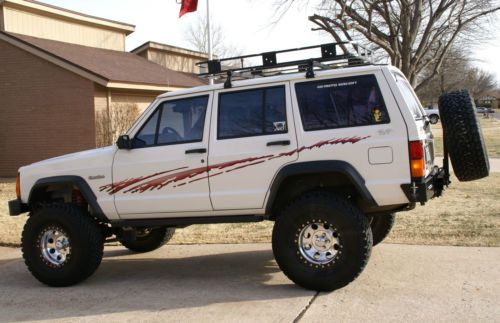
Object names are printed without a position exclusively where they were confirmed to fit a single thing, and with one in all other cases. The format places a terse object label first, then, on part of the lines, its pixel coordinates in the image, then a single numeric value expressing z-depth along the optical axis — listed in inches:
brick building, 655.1
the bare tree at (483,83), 3821.4
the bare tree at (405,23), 580.4
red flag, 738.2
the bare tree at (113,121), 657.0
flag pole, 773.2
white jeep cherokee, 196.7
